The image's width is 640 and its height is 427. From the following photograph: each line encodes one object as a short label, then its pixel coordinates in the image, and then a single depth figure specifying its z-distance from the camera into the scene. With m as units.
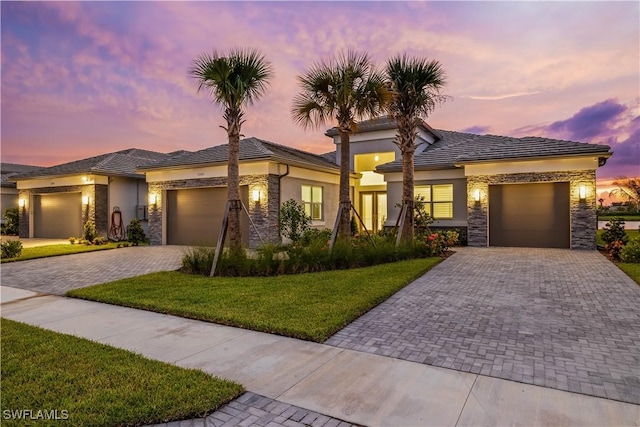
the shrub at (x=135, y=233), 16.67
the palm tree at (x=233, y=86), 9.50
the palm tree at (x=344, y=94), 10.77
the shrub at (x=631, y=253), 10.01
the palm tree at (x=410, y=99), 11.81
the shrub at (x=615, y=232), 12.32
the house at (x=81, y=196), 17.98
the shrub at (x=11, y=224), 22.69
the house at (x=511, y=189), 13.00
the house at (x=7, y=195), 24.26
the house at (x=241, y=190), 14.25
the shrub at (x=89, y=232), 16.64
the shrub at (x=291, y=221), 14.56
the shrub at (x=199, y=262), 9.08
